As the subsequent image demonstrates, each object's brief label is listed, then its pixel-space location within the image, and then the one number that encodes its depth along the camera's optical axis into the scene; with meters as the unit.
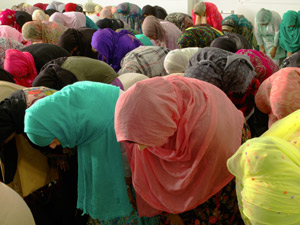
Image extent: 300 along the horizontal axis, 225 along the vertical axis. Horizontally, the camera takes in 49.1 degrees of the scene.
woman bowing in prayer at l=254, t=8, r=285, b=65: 3.93
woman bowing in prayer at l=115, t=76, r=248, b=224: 1.05
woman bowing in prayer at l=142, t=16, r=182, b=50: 3.86
